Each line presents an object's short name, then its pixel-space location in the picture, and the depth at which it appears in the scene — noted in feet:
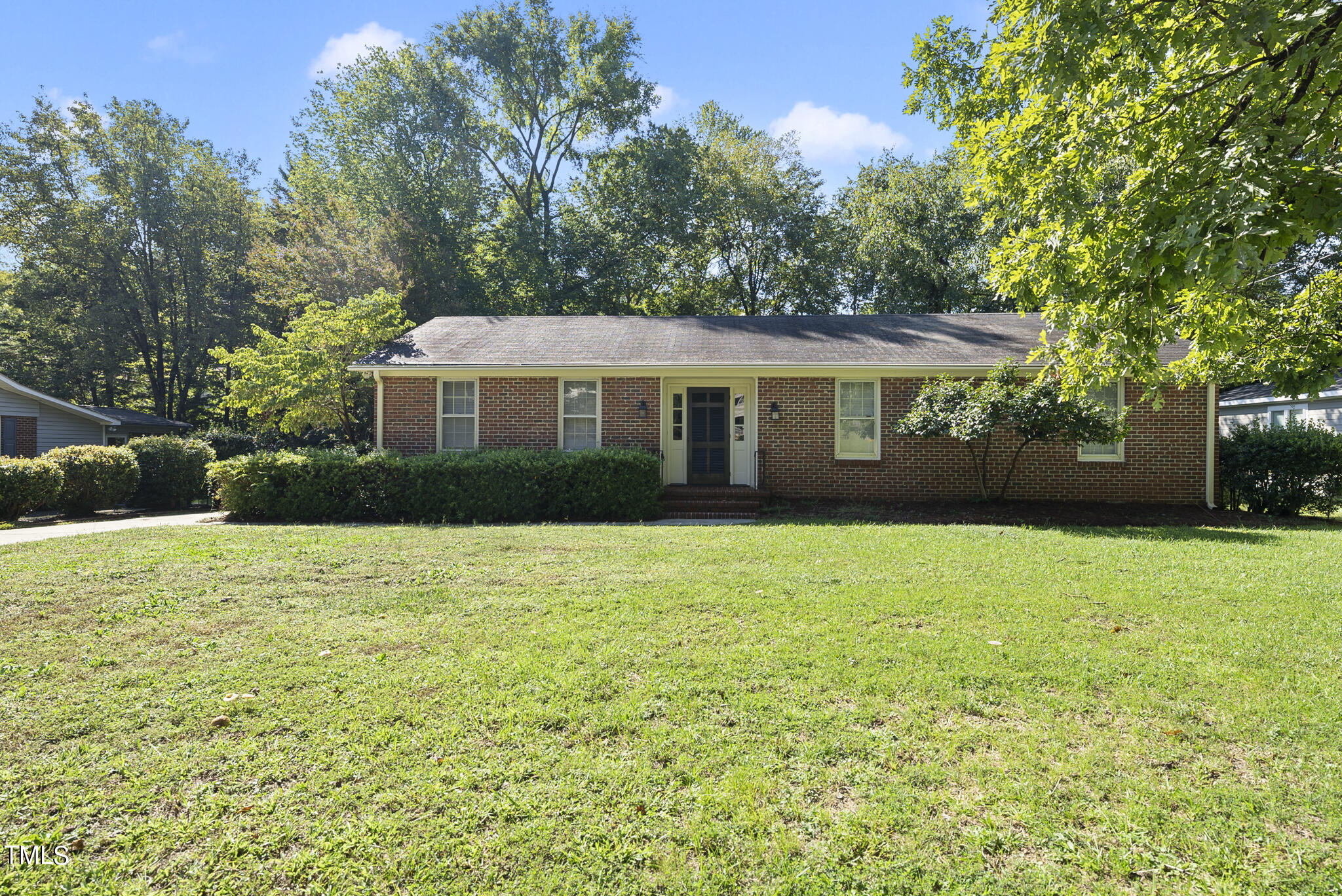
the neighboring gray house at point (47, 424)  59.00
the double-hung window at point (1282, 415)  60.13
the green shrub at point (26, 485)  36.40
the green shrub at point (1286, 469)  36.09
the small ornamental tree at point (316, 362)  45.73
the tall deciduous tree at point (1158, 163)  10.54
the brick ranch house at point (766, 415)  40.01
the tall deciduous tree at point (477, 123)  84.12
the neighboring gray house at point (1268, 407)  57.57
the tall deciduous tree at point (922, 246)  79.00
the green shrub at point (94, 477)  41.09
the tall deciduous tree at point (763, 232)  90.63
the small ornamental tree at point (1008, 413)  32.86
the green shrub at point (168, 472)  47.37
